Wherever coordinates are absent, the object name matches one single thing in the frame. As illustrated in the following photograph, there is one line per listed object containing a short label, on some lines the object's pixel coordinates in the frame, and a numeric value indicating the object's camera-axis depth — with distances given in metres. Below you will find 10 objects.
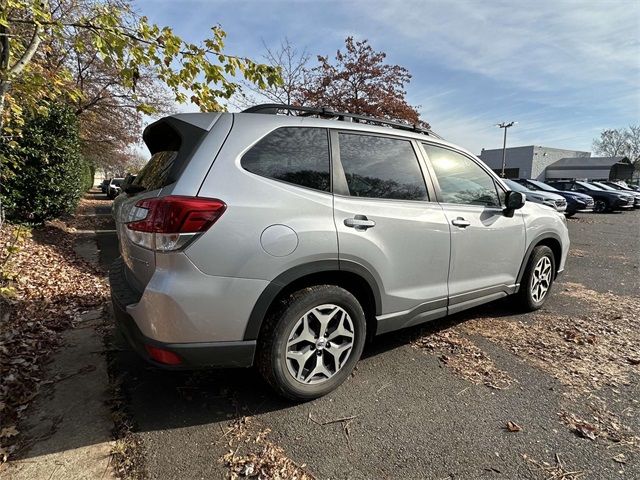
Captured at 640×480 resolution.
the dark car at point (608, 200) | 20.11
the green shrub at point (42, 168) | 7.71
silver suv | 2.12
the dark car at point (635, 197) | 22.43
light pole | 45.28
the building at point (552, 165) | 61.03
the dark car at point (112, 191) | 26.01
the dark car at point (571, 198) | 16.88
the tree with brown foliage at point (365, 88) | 14.47
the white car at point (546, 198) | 13.39
